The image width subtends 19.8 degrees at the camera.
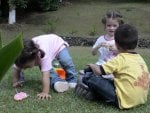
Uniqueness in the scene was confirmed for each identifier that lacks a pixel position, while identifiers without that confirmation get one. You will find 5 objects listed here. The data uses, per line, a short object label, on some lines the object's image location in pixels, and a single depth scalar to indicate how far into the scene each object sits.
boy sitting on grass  3.35
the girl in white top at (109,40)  4.22
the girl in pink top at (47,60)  3.69
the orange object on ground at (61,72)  4.32
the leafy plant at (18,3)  10.75
